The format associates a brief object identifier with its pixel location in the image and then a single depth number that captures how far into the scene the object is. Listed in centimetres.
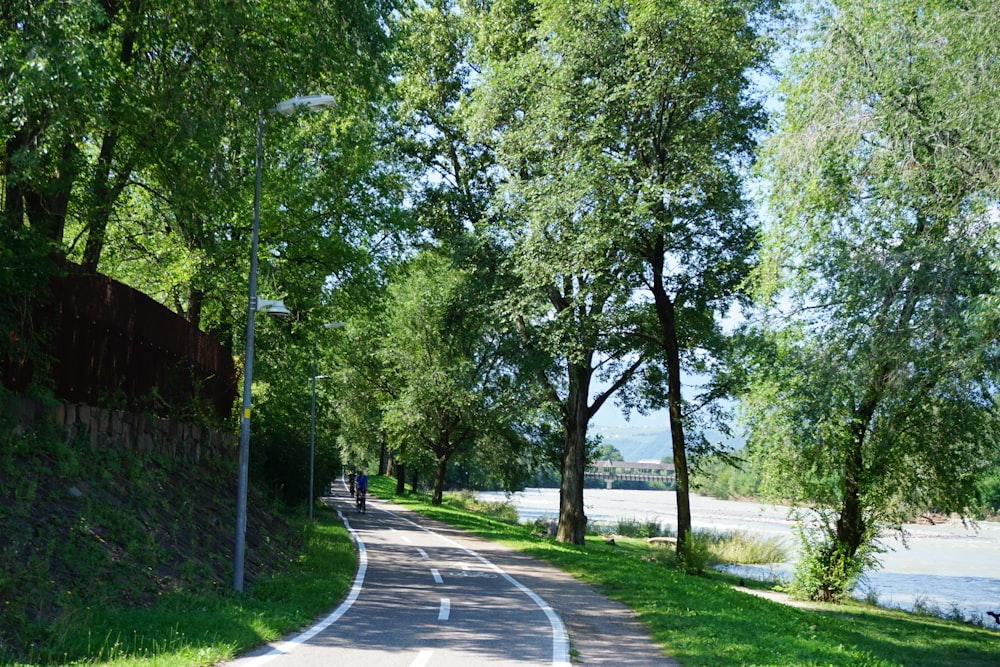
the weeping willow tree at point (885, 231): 1273
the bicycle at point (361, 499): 3944
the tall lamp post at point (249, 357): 1320
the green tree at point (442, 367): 2917
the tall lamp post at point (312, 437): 3378
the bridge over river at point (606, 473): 18861
